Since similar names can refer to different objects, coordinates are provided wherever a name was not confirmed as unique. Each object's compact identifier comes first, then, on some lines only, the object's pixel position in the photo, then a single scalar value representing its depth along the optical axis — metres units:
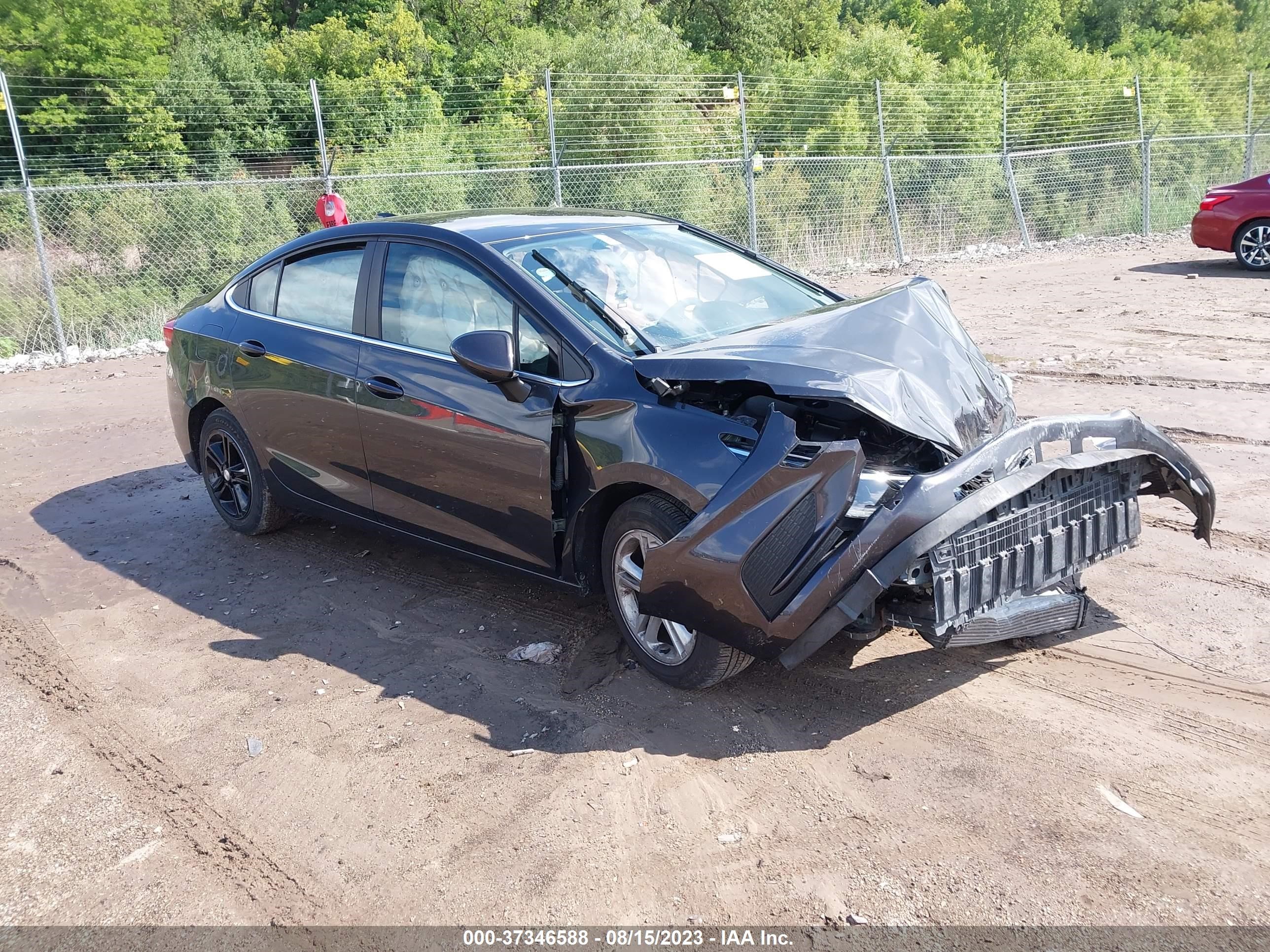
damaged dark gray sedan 3.50
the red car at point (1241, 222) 14.52
